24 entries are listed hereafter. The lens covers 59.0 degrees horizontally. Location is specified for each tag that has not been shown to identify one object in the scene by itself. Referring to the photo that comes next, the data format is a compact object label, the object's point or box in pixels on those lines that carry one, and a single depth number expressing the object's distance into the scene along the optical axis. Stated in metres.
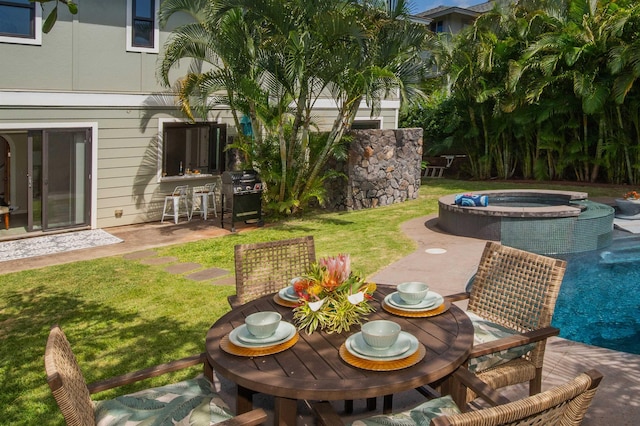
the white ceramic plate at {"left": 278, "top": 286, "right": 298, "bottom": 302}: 3.93
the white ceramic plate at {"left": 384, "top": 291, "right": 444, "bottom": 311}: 3.73
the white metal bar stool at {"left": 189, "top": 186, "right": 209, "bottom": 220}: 12.84
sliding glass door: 11.01
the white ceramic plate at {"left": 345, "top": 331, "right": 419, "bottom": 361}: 3.00
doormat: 9.64
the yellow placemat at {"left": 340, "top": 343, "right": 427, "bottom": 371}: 2.93
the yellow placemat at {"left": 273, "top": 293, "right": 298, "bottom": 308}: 3.88
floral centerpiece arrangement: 3.40
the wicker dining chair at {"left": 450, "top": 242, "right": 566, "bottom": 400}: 3.65
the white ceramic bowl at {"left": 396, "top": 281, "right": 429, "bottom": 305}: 3.76
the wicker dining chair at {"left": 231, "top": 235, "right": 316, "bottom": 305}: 4.64
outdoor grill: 11.42
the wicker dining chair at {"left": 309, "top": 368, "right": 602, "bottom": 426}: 2.09
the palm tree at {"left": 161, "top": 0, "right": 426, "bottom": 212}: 10.55
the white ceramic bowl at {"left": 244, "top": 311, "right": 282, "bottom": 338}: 3.21
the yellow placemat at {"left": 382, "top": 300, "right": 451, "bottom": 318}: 3.67
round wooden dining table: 2.78
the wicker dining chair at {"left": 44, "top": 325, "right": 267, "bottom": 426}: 2.66
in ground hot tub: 9.74
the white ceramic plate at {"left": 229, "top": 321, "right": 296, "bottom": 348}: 3.19
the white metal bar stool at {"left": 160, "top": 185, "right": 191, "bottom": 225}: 12.38
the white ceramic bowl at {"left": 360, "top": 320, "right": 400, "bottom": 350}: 3.03
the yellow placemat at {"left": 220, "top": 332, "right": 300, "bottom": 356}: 3.13
